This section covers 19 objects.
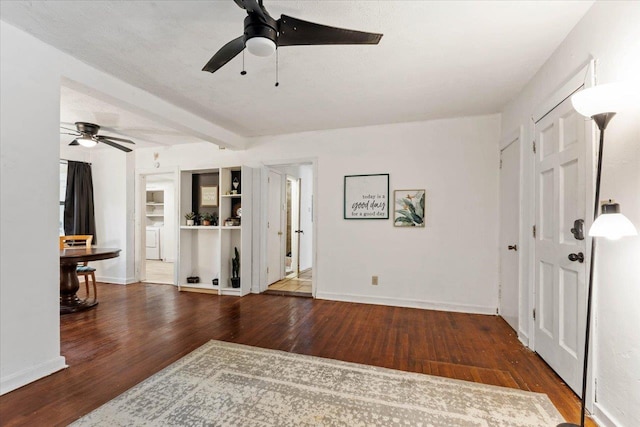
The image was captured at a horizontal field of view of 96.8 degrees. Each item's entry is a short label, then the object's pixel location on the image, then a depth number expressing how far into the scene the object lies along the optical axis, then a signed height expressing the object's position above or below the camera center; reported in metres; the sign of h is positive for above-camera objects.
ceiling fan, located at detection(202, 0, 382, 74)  1.49 +0.96
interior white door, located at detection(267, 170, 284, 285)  4.74 -0.35
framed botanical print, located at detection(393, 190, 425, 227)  3.81 +0.03
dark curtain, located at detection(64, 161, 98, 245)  5.07 +0.09
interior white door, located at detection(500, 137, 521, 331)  2.95 -0.22
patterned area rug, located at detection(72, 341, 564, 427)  1.64 -1.22
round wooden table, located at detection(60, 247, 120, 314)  3.46 -0.92
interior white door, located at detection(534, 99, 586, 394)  1.88 -0.24
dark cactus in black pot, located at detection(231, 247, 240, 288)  4.57 -1.01
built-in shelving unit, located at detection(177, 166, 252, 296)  4.44 -0.37
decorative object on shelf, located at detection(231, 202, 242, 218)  4.73 +0.00
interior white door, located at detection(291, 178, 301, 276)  6.16 -0.29
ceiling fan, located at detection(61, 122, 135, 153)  3.69 +0.95
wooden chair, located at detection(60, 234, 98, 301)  3.99 -0.56
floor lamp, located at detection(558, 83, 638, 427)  1.28 +0.48
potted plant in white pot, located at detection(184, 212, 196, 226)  4.74 -0.15
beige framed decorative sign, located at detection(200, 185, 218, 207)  4.83 +0.22
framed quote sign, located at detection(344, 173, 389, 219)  3.97 +0.20
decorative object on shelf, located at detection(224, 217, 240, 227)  4.52 -0.21
